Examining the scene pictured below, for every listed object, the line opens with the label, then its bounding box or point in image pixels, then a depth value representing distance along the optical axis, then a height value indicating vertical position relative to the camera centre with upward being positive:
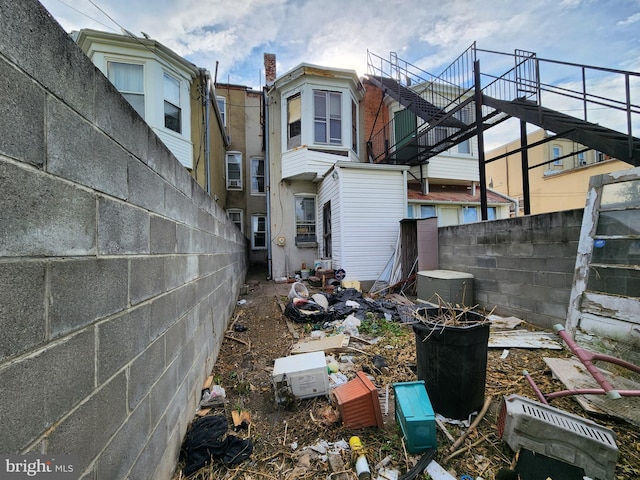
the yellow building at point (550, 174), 13.34 +3.68
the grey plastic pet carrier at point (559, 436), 1.61 -1.22
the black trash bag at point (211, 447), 1.84 -1.39
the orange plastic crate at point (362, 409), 2.12 -1.28
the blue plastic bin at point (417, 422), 1.89 -1.23
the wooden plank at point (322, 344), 3.58 -1.33
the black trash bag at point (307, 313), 4.91 -1.21
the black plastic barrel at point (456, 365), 2.20 -1.00
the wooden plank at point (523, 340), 3.51 -1.32
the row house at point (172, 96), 7.57 +4.76
